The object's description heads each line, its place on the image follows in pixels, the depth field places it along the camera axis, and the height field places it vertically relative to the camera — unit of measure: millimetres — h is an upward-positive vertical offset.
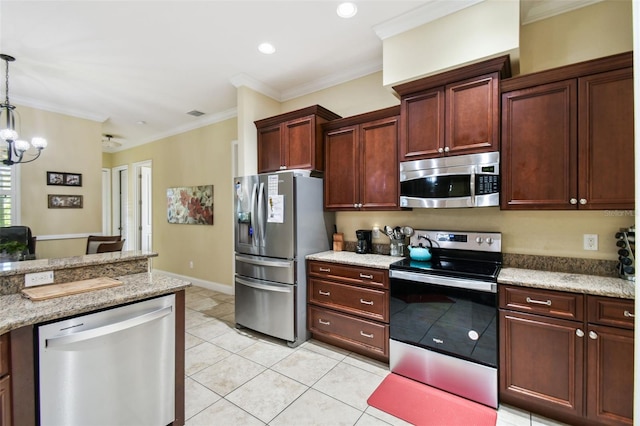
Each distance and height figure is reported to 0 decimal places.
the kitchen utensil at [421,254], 2627 -404
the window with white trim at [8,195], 4094 +252
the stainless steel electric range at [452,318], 2023 -820
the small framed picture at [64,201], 4508 +176
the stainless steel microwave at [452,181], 2205 +226
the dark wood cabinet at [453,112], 2191 +794
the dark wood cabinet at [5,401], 1202 -784
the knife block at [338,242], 3309 -364
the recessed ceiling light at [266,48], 2873 +1636
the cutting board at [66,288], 1514 -428
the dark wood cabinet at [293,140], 3154 +810
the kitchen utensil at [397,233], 2893 -233
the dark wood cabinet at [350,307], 2533 -910
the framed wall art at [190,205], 4998 +121
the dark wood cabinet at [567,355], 1659 -906
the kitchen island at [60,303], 1238 -448
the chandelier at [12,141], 3180 +852
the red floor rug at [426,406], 1892 -1369
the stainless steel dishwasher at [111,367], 1320 -781
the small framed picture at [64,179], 4500 +537
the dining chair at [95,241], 4052 -413
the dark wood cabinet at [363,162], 2797 +490
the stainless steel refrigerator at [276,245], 2918 -370
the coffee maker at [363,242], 3119 -345
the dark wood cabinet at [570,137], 1834 +482
